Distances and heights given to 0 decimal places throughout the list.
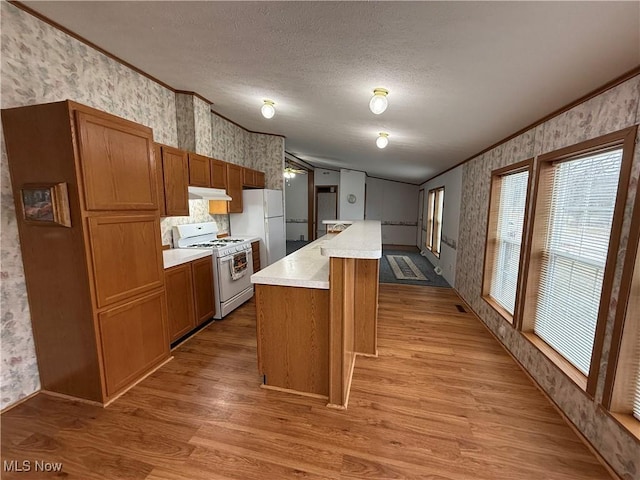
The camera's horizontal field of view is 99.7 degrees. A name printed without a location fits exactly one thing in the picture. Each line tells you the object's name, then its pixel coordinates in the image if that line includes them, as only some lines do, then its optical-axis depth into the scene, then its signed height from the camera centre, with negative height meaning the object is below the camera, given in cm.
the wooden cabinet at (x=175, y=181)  287 +29
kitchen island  188 -86
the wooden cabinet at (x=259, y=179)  482 +51
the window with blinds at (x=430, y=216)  705 -20
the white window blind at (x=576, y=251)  171 -30
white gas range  331 -67
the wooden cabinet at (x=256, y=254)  430 -75
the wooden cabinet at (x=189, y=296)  269 -95
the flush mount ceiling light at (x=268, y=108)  288 +106
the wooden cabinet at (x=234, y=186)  400 +32
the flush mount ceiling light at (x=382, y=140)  324 +82
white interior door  938 +1
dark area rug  504 -136
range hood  327 +18
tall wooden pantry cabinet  173 -22
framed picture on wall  173 +2
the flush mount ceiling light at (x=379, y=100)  202 +81
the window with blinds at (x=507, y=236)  278 -30
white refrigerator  452 -19
